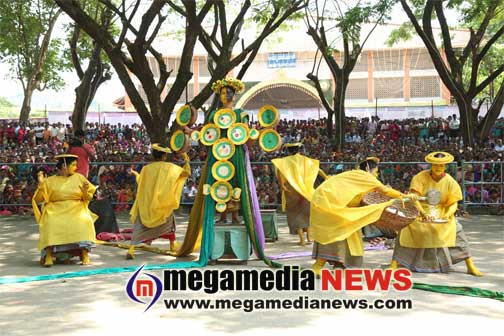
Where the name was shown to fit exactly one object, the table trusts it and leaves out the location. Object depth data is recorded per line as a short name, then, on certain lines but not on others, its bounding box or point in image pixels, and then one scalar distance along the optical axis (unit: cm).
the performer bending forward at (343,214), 819
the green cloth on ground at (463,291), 744
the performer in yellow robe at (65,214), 964
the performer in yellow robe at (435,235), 869
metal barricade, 1573
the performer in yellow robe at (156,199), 1032
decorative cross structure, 945
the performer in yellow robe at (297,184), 1155
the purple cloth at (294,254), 1003
